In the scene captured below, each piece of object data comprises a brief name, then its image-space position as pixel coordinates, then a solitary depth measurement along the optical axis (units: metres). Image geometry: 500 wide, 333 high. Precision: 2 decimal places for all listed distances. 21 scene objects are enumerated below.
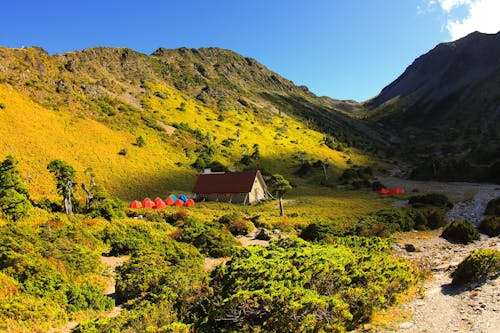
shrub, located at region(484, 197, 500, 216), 35.71
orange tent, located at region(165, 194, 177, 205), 49.54
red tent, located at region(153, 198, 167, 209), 45.30
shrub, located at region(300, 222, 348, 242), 28.98
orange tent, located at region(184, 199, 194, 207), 49.72
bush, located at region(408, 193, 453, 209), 43.19
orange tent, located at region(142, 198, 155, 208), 45.04
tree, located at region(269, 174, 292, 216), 41.62
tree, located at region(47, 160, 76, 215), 32.66
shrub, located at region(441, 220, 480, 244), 26.97
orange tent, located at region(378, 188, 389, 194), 58.91
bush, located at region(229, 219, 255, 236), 32.53
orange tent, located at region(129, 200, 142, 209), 44.53
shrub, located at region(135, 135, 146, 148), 69.56
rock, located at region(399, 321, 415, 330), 12.15
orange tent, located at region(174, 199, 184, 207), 49.53
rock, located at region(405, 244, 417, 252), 25.31
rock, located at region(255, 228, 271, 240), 30.27
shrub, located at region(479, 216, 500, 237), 28.45
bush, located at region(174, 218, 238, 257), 24.70
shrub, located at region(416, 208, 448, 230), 33.34
